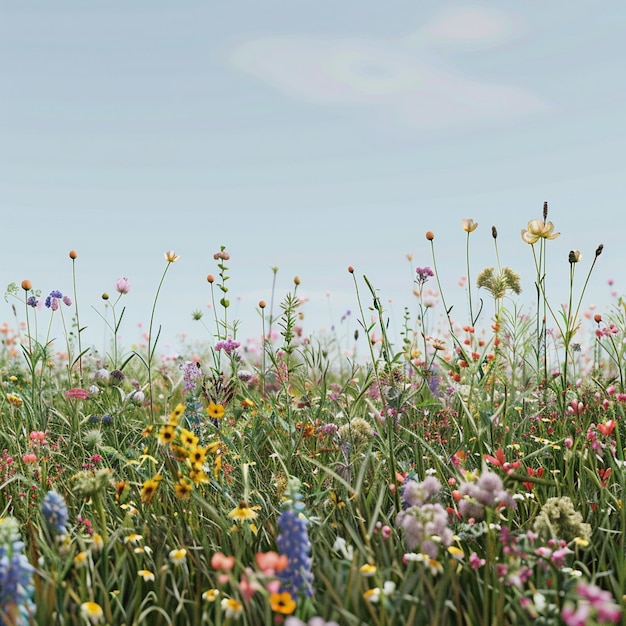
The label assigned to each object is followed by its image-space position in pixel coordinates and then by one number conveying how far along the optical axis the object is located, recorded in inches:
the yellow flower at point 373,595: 70.8
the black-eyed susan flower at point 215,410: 102.0
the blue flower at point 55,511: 75.8
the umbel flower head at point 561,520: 85.0
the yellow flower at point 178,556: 83.0
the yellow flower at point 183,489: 88.7
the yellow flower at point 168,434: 84.8
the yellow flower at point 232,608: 68.3
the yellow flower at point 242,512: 85.9
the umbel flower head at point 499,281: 146.4
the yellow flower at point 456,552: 80.1
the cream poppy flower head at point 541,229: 147.1
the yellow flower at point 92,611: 72.1
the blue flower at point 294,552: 65.9
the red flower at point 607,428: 111.7
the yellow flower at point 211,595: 76.0
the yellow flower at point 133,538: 89.0
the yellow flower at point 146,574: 82.3
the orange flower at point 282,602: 63.1
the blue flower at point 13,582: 64.6
